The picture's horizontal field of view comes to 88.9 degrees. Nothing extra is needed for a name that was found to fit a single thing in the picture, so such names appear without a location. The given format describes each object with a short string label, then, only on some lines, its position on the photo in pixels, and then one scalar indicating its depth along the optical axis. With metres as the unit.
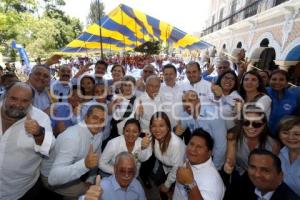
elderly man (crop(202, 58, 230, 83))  2.74
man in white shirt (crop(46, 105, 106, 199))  1.41
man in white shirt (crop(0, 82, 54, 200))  1.38
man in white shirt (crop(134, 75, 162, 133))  2.12
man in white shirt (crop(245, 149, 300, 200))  1.22
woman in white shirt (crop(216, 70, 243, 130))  1.94
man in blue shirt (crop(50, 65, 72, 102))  2.38
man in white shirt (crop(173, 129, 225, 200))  1.28
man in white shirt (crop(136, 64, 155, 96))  2.60
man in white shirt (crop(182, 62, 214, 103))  2.54
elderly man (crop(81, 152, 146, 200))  1.36
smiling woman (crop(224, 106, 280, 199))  1.56
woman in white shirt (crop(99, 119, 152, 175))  1.73
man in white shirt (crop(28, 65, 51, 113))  2.16
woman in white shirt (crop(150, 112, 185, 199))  1.74
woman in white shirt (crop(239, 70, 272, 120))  2.01
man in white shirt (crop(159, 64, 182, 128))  2.24
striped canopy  3.98
